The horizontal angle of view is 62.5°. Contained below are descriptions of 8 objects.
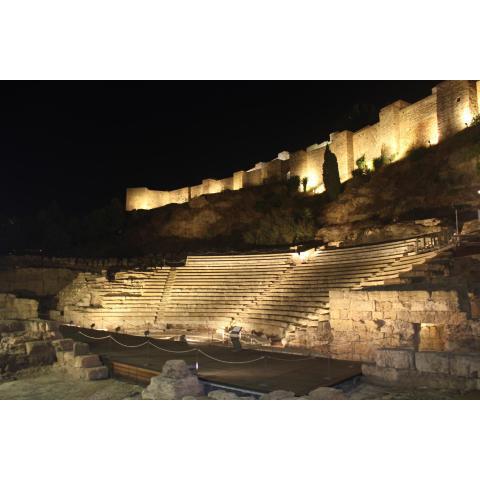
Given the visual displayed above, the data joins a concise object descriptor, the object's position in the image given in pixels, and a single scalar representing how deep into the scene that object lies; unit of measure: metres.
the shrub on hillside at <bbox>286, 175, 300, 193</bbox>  37.88
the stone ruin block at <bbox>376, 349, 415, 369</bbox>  7.03
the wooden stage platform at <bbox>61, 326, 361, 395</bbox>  7.35
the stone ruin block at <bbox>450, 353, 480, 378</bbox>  6.41
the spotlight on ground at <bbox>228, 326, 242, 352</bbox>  10.92
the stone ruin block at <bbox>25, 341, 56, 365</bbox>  10.69
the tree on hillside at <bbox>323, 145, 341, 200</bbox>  31.31
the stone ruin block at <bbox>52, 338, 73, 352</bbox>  10.84
